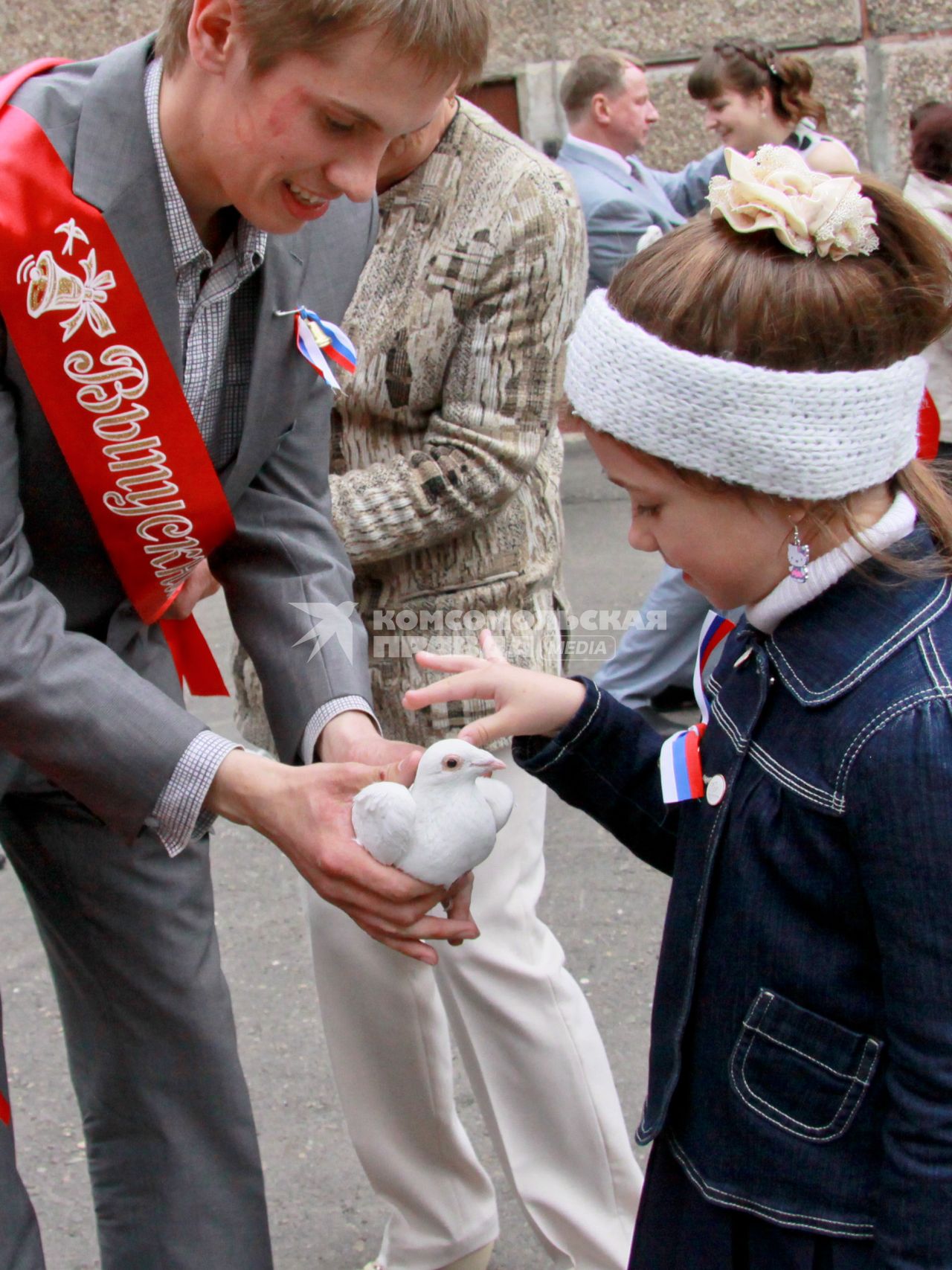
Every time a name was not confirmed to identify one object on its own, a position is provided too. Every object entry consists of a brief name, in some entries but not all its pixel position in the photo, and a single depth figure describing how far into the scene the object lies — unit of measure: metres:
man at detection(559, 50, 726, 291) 4.83
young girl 1.23
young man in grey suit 1.55
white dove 1.55
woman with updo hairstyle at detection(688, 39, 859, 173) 5.02
